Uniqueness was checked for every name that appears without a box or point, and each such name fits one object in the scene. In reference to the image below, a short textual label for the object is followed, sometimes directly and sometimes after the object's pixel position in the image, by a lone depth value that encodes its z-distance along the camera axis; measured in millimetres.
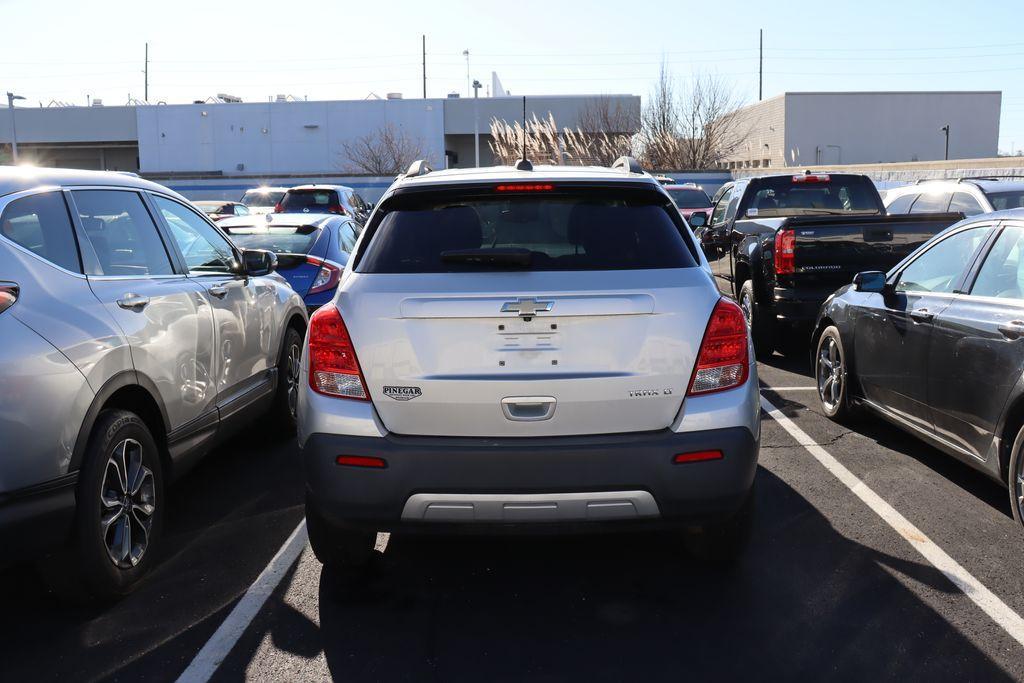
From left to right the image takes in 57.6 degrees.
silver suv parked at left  3473
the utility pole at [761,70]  77188
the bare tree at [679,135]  46862
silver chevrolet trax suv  3568
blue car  8680
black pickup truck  8766
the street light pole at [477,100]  56156
